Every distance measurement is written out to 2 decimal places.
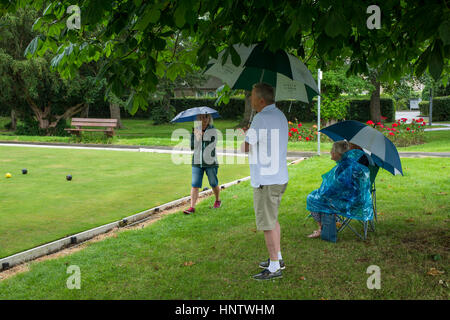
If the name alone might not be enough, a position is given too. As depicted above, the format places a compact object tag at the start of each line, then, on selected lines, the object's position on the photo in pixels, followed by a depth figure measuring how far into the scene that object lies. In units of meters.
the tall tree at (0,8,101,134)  24.44
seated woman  5.77
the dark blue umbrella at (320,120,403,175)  5.62
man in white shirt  4.48
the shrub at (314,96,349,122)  23.25
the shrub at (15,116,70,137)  27.73
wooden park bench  23.34
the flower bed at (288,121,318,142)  21.60
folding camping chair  6.03
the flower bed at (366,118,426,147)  20.47
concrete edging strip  5.59
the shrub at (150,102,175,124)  40.12
